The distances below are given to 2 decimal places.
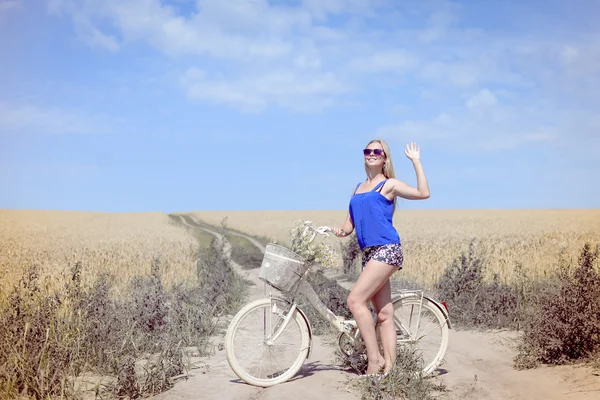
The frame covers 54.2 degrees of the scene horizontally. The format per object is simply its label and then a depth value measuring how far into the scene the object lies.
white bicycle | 5.95
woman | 5.84
